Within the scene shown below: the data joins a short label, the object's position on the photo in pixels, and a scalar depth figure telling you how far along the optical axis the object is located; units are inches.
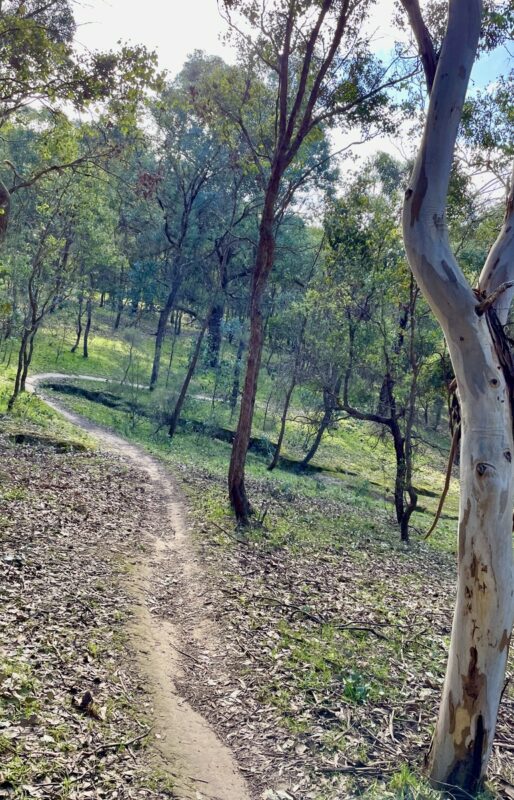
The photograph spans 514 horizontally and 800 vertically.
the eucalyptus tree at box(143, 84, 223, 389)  1167.6
